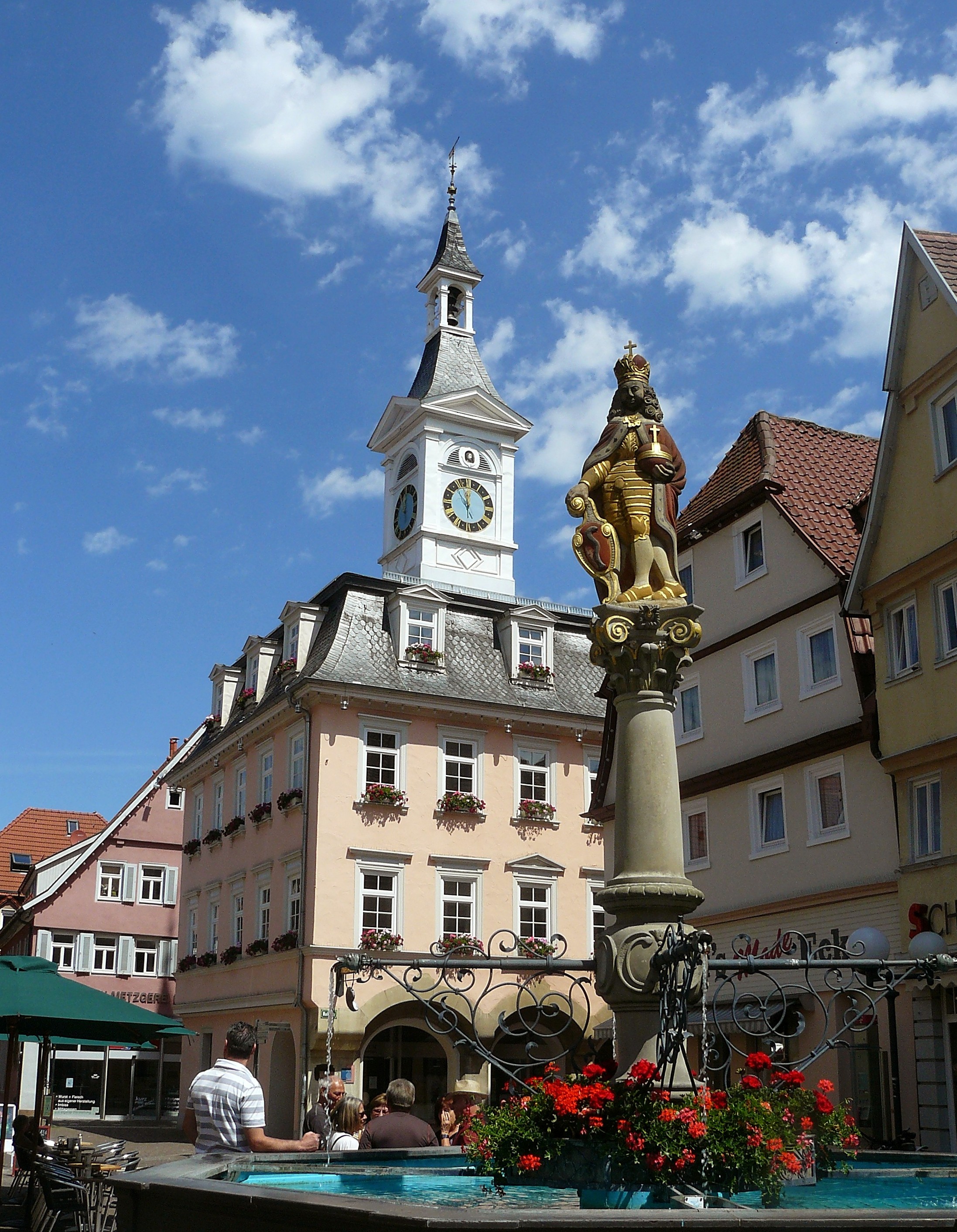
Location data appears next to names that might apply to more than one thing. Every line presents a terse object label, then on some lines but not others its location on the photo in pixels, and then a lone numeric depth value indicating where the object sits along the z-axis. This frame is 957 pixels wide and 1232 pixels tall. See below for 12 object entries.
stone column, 9.16
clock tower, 47.72
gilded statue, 10.59
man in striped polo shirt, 7.96
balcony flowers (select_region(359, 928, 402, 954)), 31.75
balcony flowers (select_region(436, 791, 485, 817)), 34.28
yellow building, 18.92
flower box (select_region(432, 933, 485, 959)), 31.19
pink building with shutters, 45.66
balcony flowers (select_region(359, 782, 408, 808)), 33.31
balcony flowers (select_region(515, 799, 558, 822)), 35.28
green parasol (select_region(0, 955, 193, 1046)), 13.50
